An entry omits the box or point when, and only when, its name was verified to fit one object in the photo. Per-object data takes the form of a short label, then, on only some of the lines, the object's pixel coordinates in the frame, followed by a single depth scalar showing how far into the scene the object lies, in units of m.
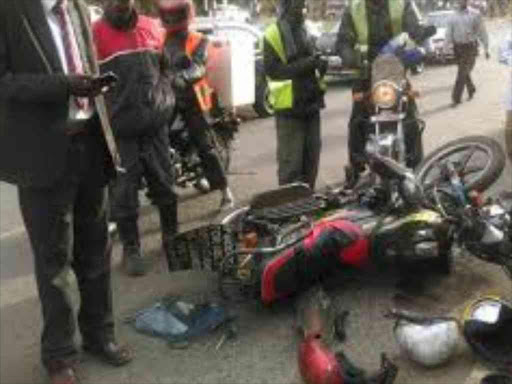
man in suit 3.98
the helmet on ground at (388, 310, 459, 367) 4.28
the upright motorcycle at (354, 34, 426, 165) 6.81
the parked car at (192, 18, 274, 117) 13.73
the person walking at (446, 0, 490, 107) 14.87
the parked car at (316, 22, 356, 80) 17.93
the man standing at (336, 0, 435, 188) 7.45
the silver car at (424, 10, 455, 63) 22.07
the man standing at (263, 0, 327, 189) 6.74
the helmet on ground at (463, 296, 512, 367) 4.15
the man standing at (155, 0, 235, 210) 6.84
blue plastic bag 4.99
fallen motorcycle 4.89
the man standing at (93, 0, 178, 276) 5.66
